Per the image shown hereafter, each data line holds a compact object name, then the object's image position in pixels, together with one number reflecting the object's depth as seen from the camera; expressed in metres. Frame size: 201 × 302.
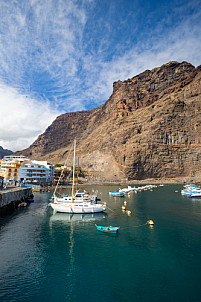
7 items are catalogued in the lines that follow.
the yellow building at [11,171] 112.56
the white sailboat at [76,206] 45.97
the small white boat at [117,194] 88.46
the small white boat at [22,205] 58.35
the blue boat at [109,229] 32.62
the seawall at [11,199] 46.48
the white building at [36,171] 117.44
